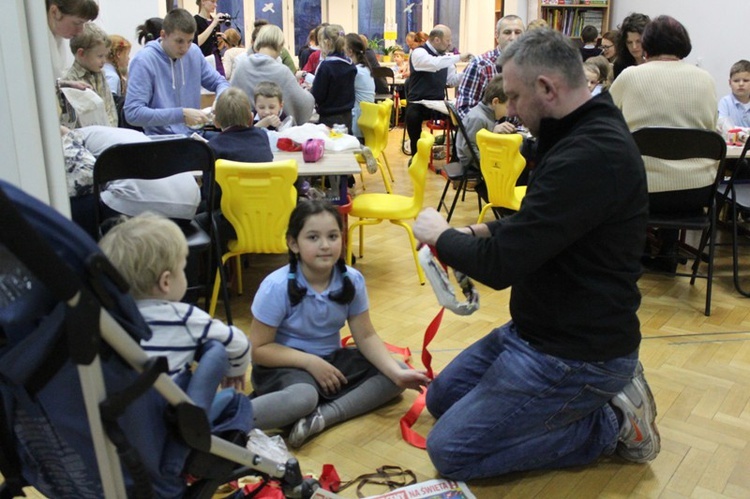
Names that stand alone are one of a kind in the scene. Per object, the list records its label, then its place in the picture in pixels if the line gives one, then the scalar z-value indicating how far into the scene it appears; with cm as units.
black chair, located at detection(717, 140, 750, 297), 354
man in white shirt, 706
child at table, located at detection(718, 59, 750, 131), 443
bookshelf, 835
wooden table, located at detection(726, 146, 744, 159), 360
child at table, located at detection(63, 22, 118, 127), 365
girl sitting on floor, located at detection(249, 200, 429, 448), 231
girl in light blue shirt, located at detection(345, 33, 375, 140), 619
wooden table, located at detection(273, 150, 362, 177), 329
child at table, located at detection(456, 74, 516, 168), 445
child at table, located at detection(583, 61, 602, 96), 455
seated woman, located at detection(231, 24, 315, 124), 469
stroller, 107
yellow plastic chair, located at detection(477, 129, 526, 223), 376
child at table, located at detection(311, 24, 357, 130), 557
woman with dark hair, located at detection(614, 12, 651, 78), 466
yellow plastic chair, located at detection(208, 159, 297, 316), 298
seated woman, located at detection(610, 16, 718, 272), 336
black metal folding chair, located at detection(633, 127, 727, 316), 319
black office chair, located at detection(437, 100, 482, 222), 451
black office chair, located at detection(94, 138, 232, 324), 261
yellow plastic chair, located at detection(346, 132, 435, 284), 353
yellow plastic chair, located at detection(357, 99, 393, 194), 511
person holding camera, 601
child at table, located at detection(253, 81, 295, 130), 411
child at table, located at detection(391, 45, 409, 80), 1004
